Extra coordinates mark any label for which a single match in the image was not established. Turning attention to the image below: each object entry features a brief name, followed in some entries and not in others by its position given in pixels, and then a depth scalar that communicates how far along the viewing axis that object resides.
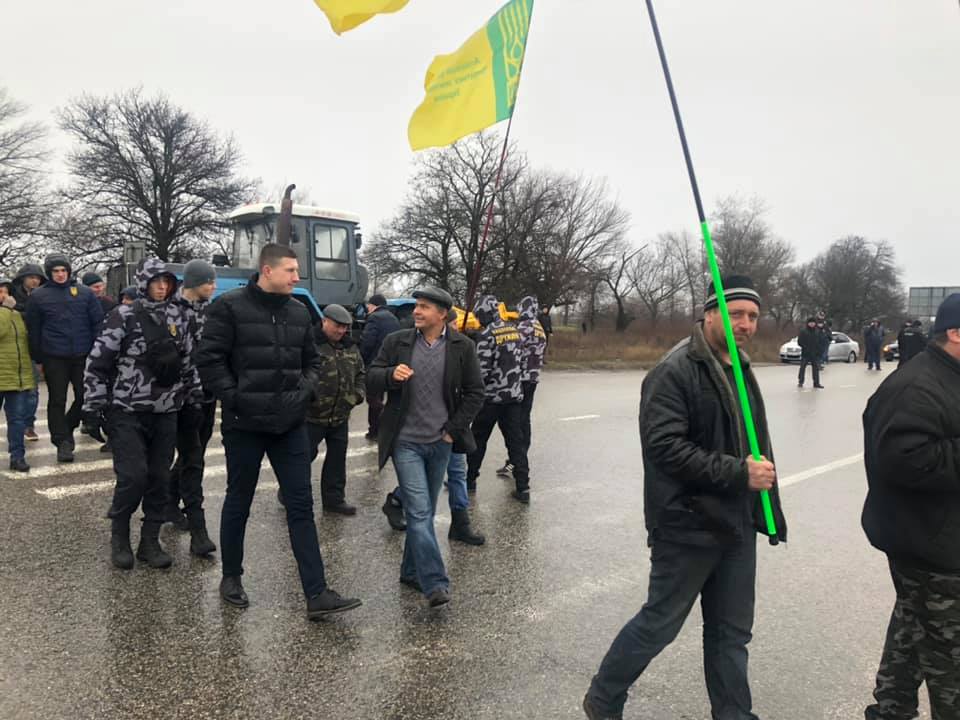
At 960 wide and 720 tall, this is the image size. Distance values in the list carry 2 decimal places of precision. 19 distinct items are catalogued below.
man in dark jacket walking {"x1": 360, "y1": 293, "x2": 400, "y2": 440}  8.29
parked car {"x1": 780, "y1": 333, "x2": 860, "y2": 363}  34.77
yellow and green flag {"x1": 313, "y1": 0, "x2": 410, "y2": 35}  4.05
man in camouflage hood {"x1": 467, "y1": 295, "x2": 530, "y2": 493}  6.56
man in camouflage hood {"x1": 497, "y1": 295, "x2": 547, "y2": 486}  6.80
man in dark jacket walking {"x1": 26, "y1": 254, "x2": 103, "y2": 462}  7.19
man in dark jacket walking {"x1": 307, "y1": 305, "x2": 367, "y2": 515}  5.84
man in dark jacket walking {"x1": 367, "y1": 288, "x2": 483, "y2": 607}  4.02
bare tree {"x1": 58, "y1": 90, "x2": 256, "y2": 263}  35.16
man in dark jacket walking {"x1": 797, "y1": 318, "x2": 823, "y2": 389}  18.73
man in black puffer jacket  3.76
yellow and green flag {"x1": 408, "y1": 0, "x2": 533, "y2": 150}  4.39
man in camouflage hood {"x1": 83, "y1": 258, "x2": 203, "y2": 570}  4.46
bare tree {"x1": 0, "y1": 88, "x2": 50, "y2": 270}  32.72
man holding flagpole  2.54
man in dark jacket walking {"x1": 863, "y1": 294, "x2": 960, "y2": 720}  2.43
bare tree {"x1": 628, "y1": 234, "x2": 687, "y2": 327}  59.00
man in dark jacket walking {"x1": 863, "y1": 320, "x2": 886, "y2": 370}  28.16
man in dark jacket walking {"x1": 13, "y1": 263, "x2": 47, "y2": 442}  7.25
